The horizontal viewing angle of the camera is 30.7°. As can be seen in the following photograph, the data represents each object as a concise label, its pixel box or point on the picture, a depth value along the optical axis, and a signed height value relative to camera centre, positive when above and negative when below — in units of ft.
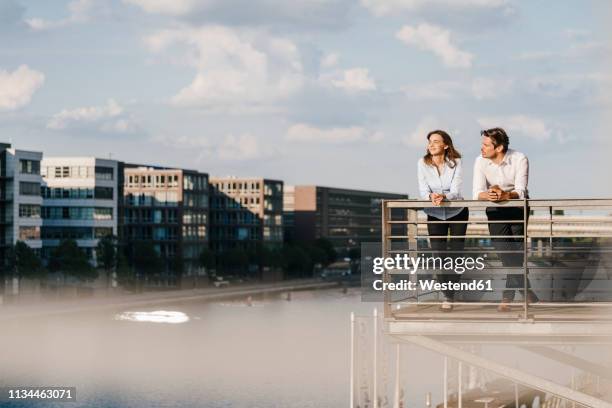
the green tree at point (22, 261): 357.20 -7.59
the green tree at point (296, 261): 575.79 -11.88
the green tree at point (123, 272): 415.03 -12.85
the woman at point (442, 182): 34.27 +1.77
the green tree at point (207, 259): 499.10 -9.43
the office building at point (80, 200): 421.59 +14.32
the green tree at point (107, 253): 409.28 -5.69
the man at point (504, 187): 33.55 +1.60
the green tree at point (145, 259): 447.42 -8.52
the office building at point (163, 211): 493.77 +11.86
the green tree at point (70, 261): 381.40 -8.02
